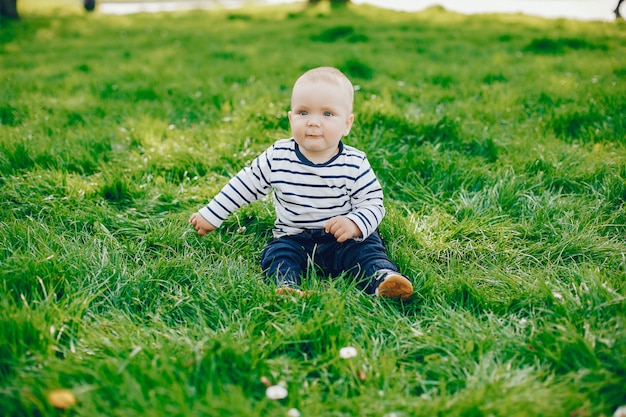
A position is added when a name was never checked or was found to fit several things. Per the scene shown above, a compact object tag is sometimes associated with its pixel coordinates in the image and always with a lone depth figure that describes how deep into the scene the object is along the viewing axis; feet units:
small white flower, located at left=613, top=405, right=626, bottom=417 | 4.79
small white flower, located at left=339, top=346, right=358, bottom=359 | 5.64
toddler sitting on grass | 7.48
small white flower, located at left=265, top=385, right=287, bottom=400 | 5.06
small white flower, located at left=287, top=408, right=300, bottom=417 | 4.89
